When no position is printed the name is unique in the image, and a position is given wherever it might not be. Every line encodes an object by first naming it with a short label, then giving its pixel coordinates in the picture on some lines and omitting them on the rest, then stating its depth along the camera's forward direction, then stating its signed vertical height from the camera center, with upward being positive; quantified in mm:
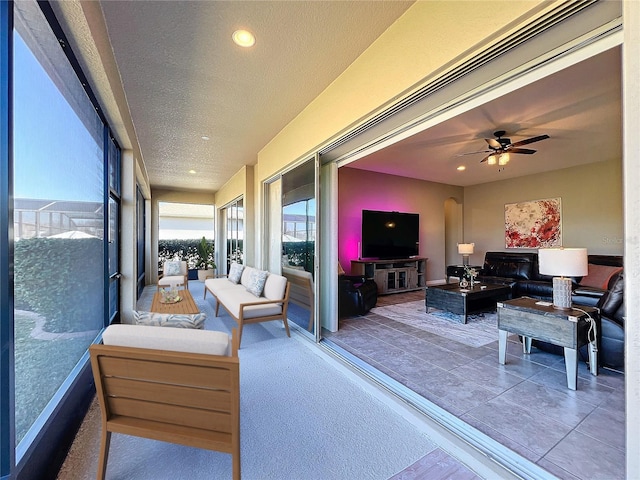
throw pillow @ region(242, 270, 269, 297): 4039 -629
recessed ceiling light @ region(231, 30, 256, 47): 2141 +1611
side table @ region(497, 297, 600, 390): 2285 -754
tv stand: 5906 -711
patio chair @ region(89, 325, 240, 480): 1363 -760
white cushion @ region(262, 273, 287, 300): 3664 -647
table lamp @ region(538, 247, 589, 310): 2346 -223
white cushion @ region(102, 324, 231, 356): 1446 -528
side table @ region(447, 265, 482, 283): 6566 -745
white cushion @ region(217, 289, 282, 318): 3439 -862
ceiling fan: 4016 +1390
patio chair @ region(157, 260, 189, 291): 6051 -830
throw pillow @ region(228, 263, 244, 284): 5215 -636
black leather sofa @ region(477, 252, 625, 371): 2582 -715
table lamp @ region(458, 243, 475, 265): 5297 -140
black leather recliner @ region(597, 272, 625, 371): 2541 -836
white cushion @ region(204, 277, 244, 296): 4767 -818
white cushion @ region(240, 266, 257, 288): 4664 -627
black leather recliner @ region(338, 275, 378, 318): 4410 -937
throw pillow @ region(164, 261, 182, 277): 6703 -688
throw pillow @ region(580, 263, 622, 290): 4207 -550
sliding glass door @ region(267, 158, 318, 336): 3574 +48
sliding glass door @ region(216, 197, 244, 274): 6996 +155
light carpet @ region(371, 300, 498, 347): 3498 -1218
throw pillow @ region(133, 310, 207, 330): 1834 -540
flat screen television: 6113 +149
